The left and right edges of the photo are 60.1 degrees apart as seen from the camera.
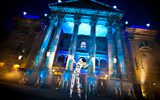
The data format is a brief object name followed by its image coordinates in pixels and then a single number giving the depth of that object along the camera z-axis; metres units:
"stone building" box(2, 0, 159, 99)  20.41
